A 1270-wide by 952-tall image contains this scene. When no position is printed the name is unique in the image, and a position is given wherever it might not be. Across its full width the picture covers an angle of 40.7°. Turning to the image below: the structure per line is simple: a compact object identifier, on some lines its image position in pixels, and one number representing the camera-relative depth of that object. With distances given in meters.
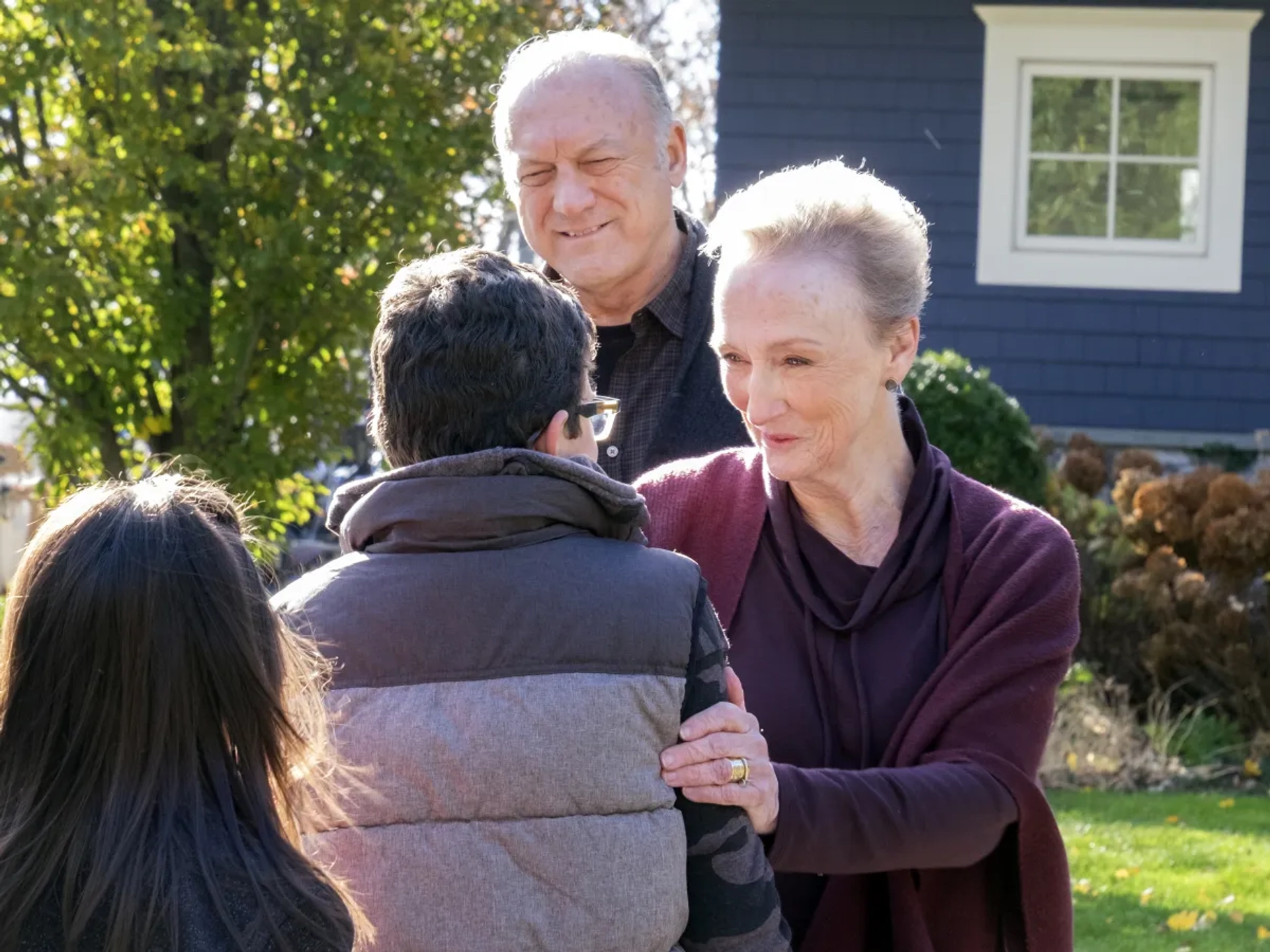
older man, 3.29
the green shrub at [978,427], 7.96
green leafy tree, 6.25
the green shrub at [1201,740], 7.69
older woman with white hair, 2.44
